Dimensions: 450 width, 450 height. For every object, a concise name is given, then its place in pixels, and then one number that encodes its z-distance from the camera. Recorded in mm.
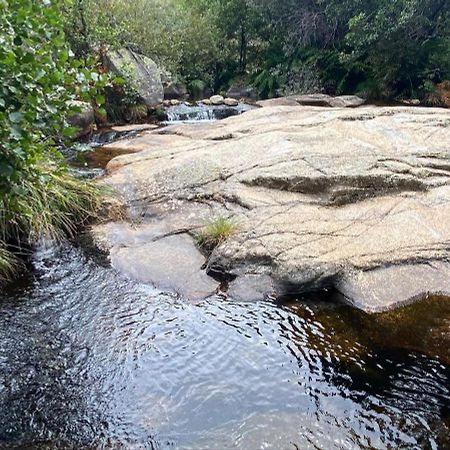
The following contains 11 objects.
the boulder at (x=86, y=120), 10688
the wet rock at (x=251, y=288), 4156
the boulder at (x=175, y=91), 20172
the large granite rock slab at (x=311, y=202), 4238
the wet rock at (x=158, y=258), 4363
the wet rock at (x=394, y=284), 3967
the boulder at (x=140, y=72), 12922
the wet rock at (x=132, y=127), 11583
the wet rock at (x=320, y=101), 16734
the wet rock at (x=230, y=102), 19220
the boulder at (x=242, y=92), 23906
